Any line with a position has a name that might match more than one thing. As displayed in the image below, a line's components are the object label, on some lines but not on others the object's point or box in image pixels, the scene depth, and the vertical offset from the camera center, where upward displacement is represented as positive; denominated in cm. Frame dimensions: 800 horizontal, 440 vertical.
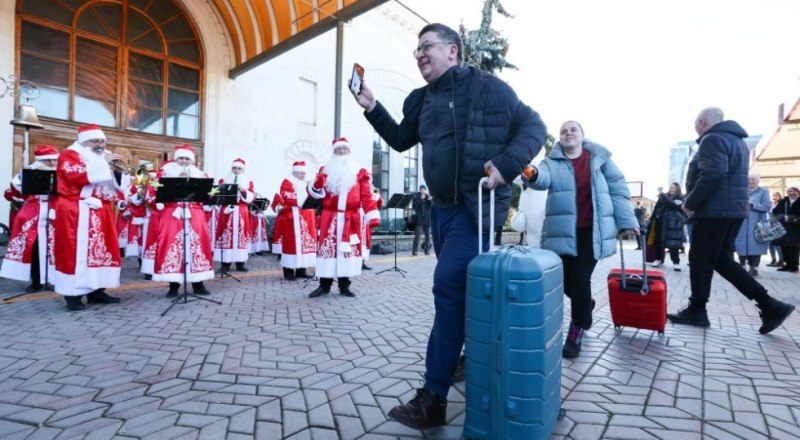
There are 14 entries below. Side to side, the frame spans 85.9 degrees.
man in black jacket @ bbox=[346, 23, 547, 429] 211 +31
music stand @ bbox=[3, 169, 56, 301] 486 +33
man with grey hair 395 +13
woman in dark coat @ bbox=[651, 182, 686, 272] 907 +9
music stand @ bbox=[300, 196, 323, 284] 605 +19
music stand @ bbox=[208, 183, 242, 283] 649 +31
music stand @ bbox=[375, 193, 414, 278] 880 +37
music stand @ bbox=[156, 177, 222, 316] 479 +27
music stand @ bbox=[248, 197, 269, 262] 876 +25
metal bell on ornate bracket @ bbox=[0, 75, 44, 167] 735 +231
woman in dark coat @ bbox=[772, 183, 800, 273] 927 +8
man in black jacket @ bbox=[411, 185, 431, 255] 1209 +15
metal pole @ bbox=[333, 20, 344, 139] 883 +290
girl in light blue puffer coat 328 +8
